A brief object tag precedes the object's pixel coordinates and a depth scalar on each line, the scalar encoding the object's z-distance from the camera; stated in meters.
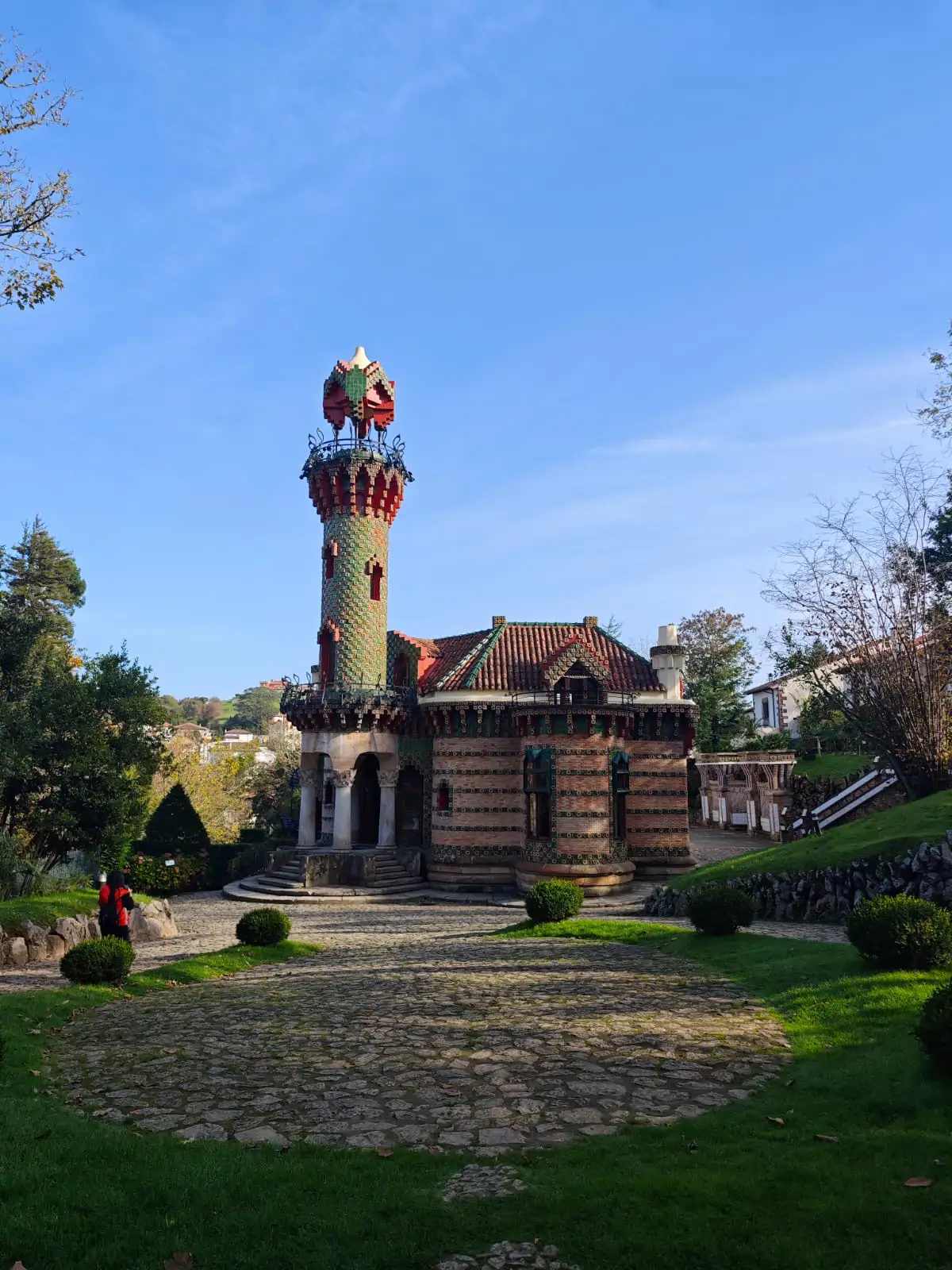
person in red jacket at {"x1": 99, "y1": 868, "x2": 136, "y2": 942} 15.35
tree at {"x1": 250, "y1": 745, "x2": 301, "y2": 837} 44.81
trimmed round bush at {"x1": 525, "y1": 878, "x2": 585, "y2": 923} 19.92
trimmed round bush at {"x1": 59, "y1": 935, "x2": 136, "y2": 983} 13.66
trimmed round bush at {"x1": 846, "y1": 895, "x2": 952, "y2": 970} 11.15
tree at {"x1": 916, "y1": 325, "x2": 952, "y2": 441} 24.47
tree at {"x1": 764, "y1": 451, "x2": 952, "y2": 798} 22.70
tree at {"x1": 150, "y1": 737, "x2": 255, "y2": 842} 49.28
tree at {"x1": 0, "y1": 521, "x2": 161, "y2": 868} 25.81
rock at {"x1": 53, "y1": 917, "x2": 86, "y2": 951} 18.28
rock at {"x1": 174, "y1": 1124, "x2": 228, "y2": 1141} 6.90
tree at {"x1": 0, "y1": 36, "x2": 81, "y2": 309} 12.32
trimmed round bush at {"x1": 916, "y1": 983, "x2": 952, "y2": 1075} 7.27
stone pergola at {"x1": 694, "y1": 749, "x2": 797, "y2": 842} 40.66
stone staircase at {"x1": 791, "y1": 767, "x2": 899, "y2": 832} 30.05
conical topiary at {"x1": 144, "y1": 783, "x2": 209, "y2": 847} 34.19
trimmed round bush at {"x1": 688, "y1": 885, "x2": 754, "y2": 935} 16.09
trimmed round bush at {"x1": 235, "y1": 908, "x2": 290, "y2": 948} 17.47
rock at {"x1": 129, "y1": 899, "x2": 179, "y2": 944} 21.41
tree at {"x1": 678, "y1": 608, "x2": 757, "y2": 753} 53.88
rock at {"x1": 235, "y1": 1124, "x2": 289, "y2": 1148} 6.74
